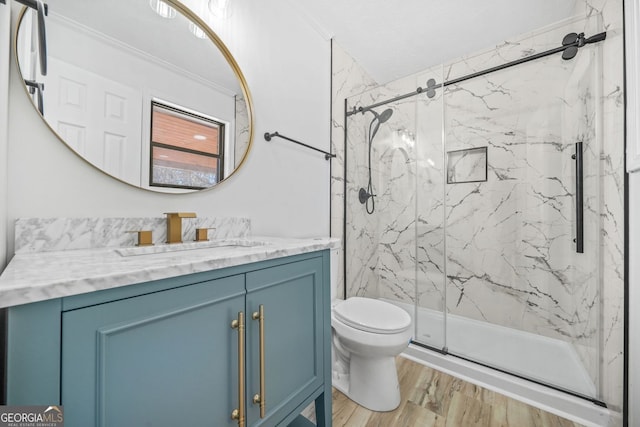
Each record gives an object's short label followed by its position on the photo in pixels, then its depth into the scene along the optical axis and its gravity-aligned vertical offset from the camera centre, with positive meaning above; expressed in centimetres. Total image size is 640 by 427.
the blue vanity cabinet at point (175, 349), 49 -32
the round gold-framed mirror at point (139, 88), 87 +49
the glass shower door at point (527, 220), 163 -1
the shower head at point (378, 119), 225 +85
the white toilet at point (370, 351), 138 -74
